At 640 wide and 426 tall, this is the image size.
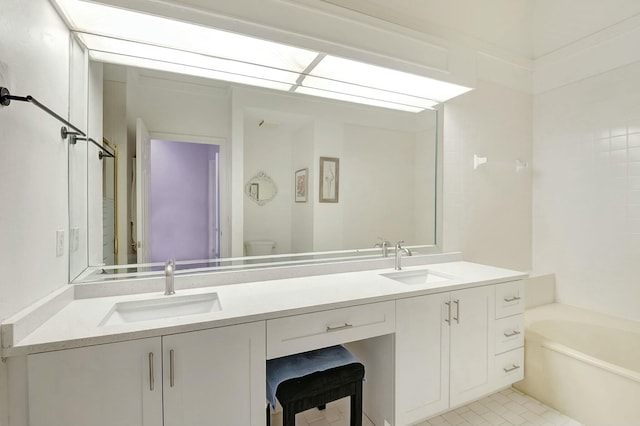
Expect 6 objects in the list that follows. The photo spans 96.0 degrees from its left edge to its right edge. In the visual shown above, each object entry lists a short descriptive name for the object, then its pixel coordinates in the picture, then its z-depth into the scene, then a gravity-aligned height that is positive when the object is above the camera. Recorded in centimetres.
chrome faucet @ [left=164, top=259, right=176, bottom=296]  136 -33
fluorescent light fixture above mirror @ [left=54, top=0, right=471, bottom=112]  132 +85
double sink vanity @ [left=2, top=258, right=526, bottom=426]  93 -54
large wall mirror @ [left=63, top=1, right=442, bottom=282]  149 +22
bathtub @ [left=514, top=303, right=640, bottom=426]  158 -98
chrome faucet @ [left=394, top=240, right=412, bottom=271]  202 -31
